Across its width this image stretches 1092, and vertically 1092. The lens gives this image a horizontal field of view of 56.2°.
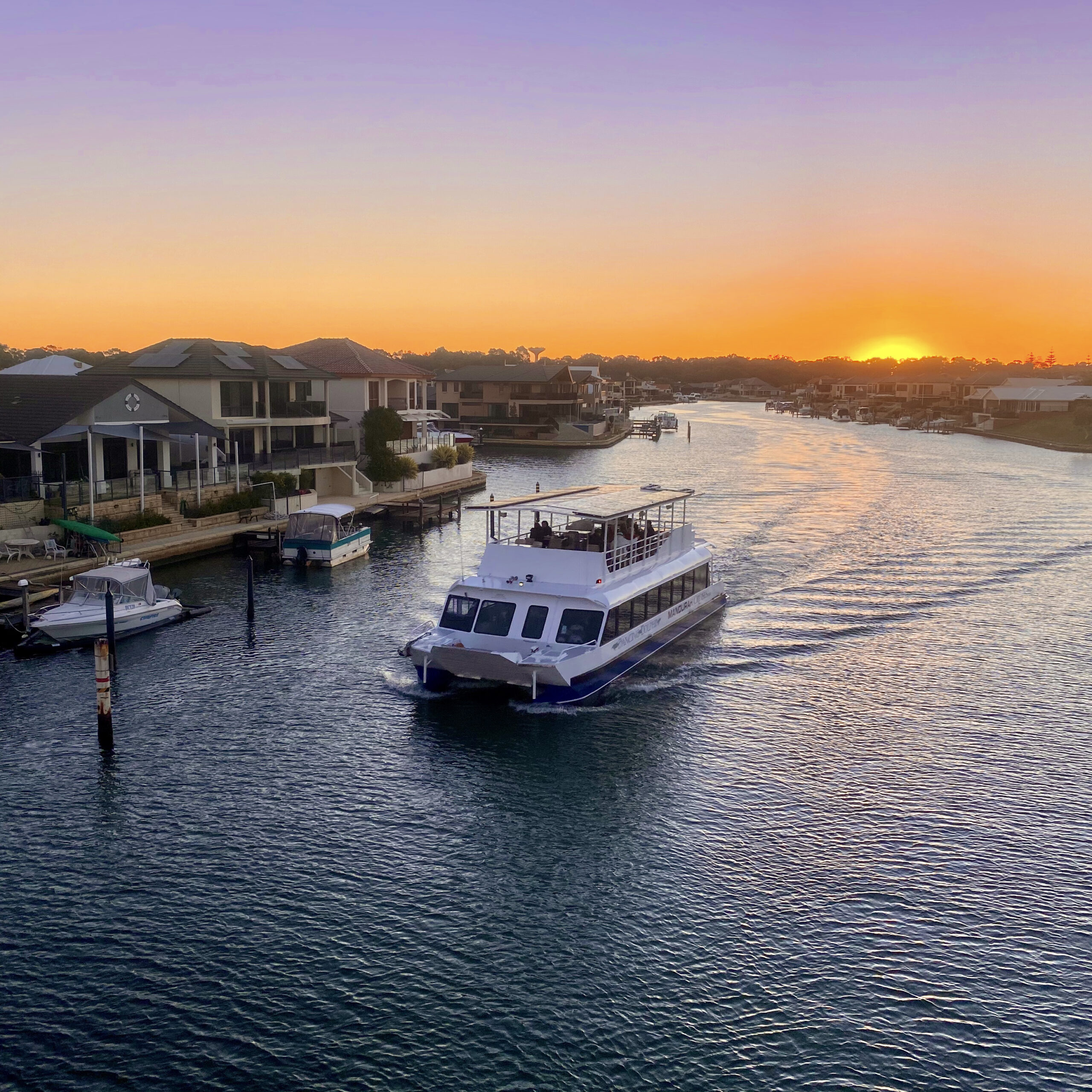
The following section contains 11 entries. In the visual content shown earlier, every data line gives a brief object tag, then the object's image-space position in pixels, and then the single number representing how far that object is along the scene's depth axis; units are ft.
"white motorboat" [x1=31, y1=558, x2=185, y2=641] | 109.81
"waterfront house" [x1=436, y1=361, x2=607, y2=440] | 461.78
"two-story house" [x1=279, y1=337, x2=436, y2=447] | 263.49
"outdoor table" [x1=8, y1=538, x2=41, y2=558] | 133.90
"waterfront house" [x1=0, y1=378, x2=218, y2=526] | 147.02
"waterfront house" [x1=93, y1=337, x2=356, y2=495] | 196.13
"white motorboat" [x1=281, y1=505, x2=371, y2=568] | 160.66
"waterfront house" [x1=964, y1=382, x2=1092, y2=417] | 556.51
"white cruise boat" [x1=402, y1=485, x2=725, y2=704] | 96.37
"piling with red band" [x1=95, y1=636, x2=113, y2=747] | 84.17
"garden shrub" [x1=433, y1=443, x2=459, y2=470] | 267.39
